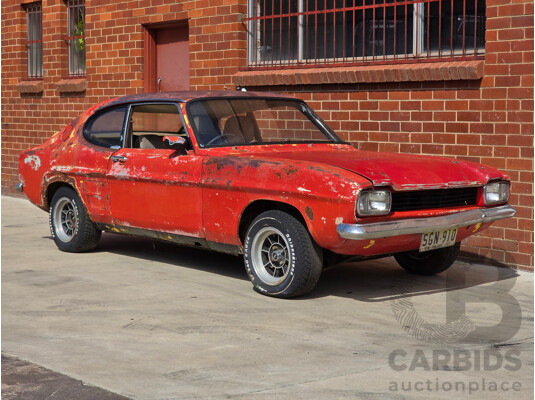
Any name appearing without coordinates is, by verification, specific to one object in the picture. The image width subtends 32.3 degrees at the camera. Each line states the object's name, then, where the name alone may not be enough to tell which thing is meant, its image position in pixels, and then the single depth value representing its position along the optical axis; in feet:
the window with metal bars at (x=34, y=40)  50.01
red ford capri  21.26
